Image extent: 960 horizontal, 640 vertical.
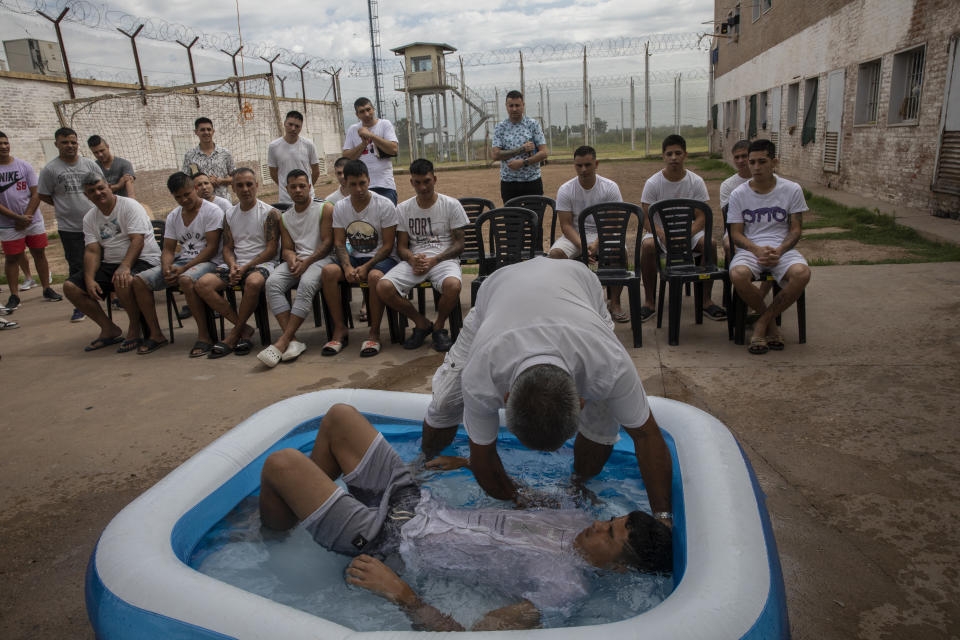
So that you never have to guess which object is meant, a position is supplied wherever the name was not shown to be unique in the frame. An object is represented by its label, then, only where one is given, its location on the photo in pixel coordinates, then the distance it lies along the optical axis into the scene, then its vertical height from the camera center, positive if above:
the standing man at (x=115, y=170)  6.67 +0.02
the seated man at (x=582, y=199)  5.48 -0.49
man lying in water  2.21 -1.41
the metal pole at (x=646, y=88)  22.33 +1.78
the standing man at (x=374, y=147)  6.41 +0.08
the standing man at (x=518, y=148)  6.58 -0.02
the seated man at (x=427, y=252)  5.08 -0.81
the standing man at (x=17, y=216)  6.79 -0.40
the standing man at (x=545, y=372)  1.97 -0.72
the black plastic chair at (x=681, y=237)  4.97 -0.78
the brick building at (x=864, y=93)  8.34 +0.56
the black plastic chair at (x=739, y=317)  4.56 -1.33
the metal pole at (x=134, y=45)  12.29 +2.52
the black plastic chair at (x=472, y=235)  5.84 -0.78
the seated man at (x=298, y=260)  5.10 -0.82
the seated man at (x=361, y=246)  5.19 -0.74
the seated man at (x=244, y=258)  5.27 -0.79
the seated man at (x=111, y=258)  5.56 -0.74
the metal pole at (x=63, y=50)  10.75 +2.30
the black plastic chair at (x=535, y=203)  6.11 -0.54
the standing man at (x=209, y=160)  6.65 +0.06
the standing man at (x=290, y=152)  6.41 +0.09
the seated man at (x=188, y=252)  5.41 -0.73
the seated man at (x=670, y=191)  5.45 -0.46
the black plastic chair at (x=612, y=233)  5.17 -0.74
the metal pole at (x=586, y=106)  23.23 +1.30
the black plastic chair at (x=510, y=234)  5.30 -0.72
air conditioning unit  14.65 +2.73
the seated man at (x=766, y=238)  4.50 -0.78
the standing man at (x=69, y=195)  6.46 -0.19
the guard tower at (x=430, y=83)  26.50 +2.81
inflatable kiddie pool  1.78 -1.30
